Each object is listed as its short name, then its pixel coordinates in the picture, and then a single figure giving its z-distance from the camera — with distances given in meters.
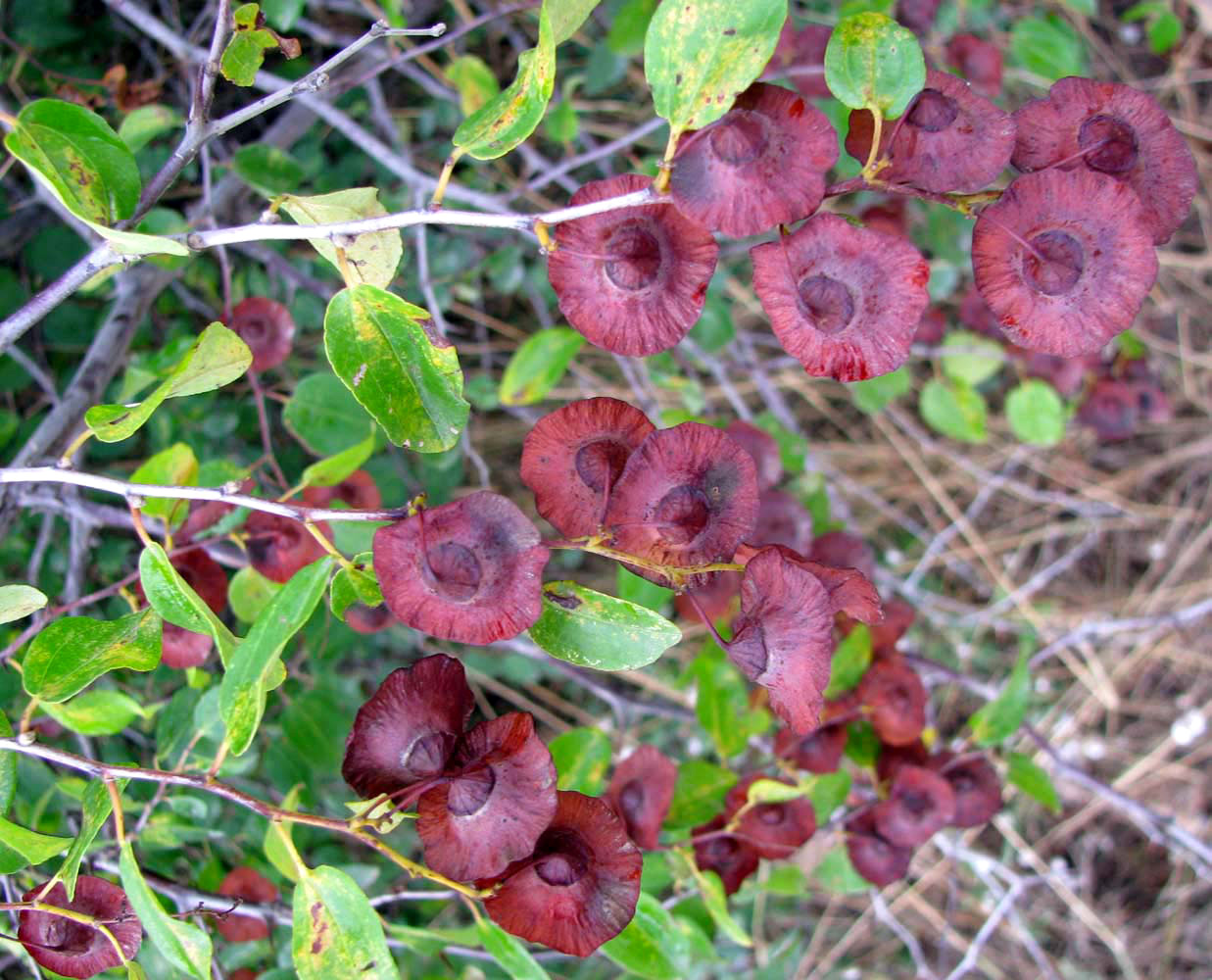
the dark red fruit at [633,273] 0.24
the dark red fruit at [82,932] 0.24
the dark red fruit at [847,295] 0.23
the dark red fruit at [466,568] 0.22
